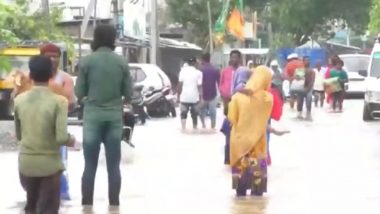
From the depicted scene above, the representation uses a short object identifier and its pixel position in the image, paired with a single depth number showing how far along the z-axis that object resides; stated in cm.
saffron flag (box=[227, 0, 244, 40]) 5469
